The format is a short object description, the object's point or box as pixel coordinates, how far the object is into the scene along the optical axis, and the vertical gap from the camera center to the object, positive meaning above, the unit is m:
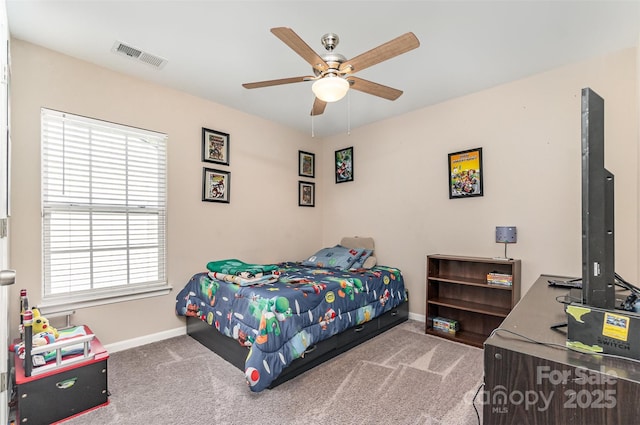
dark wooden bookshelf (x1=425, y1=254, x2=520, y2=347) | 2.90 -0.86
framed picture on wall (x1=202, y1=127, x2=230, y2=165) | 3.41 +0.76
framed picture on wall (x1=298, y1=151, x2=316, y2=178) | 4.47 +0.72
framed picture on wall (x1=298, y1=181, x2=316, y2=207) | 4.47 +0.28
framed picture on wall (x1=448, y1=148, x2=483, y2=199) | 3.22 +0.42
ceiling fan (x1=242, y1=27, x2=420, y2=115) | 1.65 +0.92
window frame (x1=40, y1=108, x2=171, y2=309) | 2.46 +0.01
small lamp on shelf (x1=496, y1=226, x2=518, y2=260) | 2.81 -0.21
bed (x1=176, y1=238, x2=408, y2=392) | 2.17 -0.86
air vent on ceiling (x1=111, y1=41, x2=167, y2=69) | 2.42 +1.31
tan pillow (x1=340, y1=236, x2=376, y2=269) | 3.81 -0.43
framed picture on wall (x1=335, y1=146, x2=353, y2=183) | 4.38 +0.69
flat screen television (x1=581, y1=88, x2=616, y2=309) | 0.95 -0.01
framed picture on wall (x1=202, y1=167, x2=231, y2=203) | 3.40 +0.32
